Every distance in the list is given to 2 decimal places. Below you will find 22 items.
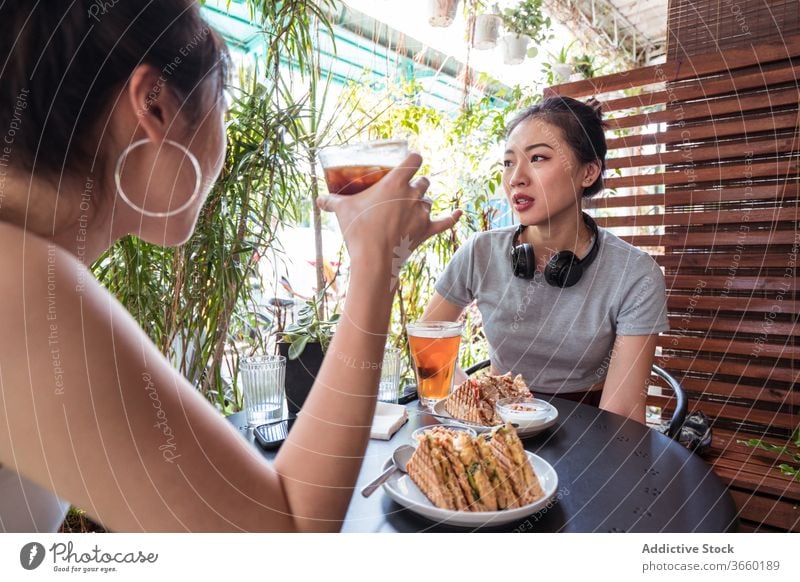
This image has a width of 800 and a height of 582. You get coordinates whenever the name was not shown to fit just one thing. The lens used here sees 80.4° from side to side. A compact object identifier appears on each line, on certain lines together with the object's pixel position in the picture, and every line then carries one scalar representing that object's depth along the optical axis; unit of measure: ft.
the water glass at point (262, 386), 1.98
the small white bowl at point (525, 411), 1.82
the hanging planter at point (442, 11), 3.36
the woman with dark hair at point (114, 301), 0.84
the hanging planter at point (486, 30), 4.48
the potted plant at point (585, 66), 5.05
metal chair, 2.37
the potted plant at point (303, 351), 1.94
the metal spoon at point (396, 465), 1.36
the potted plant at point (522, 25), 4.69
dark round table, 1.27
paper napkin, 1.84
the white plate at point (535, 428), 1.80
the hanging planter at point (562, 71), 5.07
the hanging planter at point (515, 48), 4.73
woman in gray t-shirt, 3.11
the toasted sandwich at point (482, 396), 2.00
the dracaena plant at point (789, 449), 3.43
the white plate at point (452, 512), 1.18
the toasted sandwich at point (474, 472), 1.26
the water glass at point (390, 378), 2.27
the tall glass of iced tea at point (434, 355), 2.07
